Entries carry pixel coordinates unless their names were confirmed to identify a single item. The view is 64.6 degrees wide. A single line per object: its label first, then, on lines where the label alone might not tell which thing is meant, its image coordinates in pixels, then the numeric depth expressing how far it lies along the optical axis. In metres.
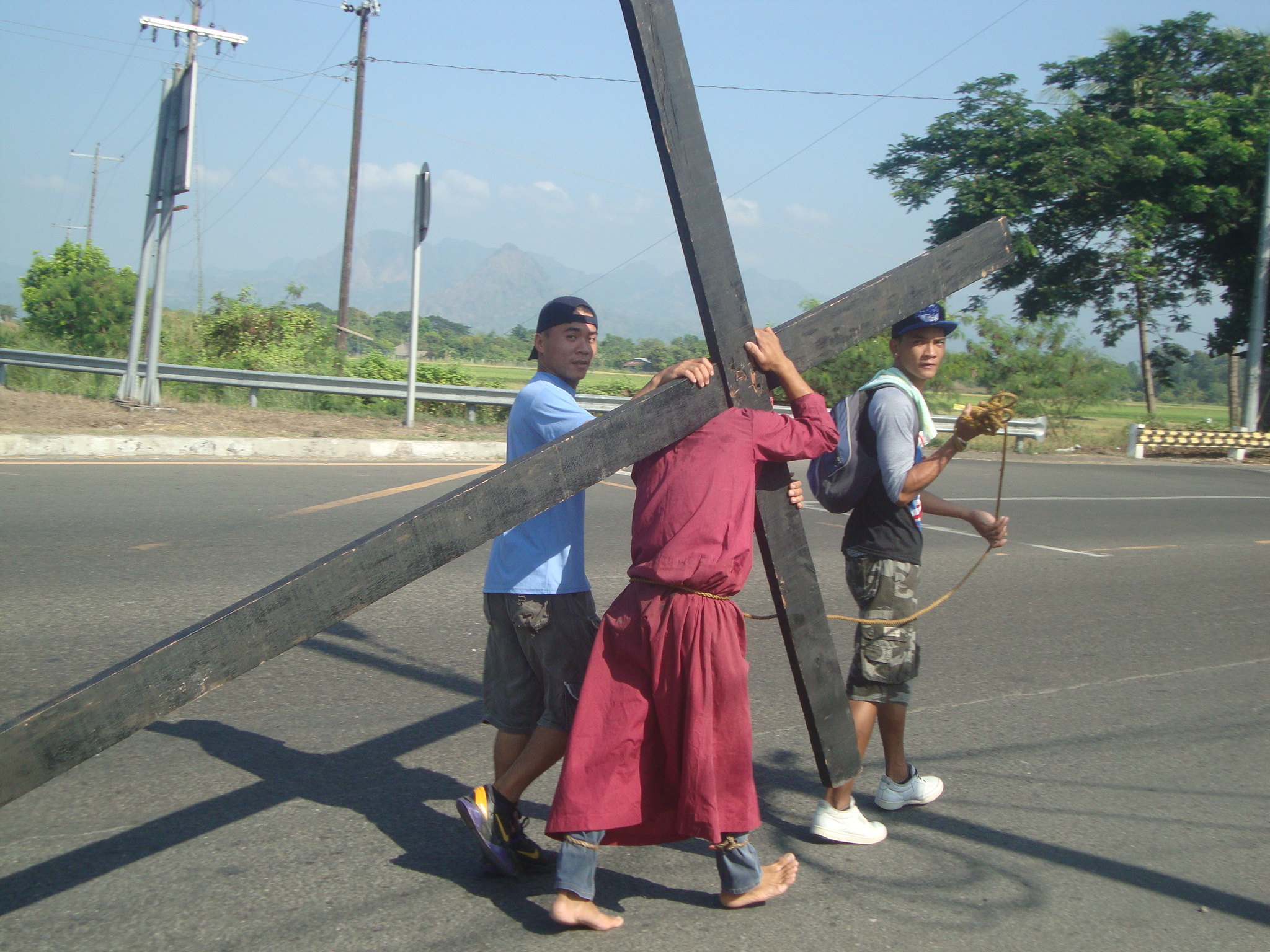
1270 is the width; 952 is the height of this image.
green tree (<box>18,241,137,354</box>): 25.97
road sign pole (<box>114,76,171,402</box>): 13.25
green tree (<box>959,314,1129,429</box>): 23.77
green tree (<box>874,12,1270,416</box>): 22.77
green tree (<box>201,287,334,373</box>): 18.89
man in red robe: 2.75
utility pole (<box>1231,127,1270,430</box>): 21.34
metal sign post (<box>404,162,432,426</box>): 13.55
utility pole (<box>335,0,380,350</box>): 23.86
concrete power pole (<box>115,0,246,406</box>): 12.82
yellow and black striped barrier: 21.33
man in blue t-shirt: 3.02
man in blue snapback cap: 3.47
